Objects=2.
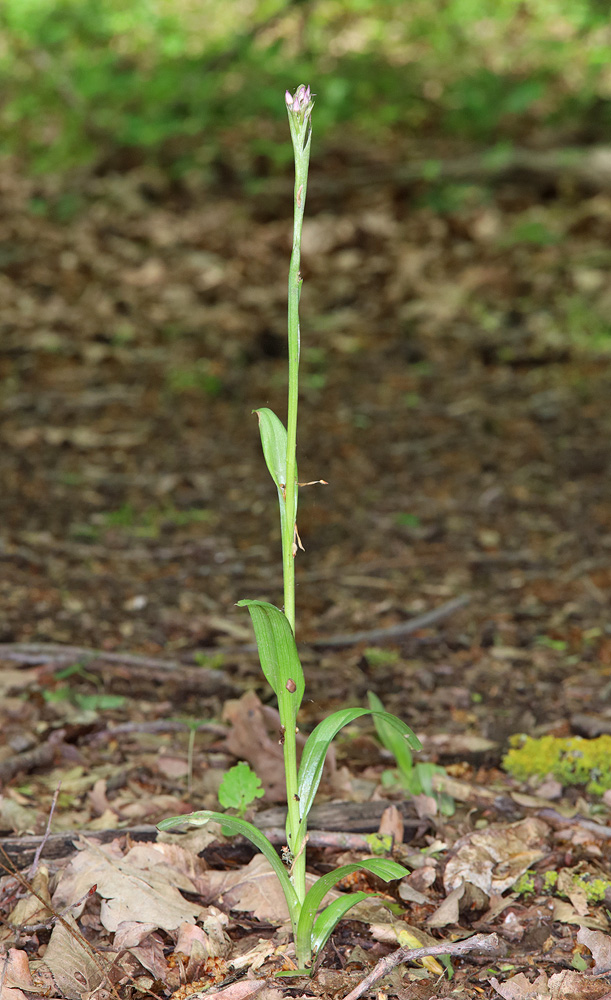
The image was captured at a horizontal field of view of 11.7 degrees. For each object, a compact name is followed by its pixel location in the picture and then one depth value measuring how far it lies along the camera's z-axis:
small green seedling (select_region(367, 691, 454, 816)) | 1.60
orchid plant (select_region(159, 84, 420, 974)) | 1.45
